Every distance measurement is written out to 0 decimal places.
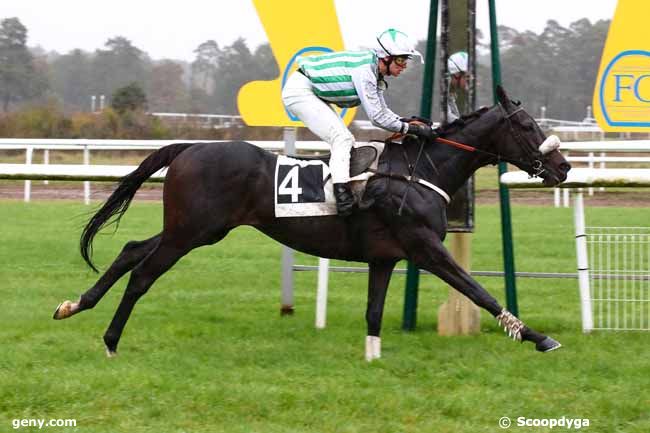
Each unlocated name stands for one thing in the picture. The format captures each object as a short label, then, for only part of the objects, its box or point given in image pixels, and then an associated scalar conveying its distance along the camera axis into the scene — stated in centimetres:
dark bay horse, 1202
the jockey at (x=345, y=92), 1181
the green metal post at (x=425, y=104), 1351
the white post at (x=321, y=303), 1416
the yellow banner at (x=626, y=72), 1748
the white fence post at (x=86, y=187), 3030
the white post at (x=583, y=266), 1349
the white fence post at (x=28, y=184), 3056
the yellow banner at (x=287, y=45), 1518
